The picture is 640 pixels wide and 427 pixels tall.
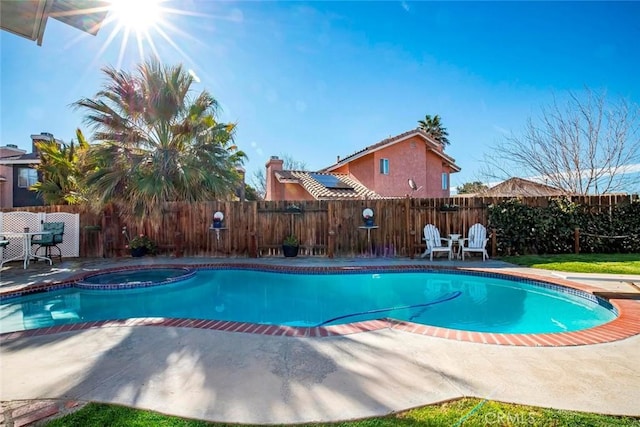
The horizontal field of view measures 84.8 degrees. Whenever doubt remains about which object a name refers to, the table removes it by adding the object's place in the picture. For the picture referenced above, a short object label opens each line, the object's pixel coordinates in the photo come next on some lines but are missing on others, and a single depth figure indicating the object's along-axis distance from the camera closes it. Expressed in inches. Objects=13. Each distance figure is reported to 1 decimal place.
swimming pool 228.4
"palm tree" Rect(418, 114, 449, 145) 1336.1
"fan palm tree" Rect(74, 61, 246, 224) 437.4
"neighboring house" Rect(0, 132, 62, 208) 934.2
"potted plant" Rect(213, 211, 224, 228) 463.5
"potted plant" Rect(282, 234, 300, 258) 454.9
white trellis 441.7
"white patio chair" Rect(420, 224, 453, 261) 424.7
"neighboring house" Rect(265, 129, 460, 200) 756.0
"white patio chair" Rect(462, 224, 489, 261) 425.1
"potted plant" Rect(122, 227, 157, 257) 458.2
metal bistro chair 416.2
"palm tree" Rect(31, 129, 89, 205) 649.0
